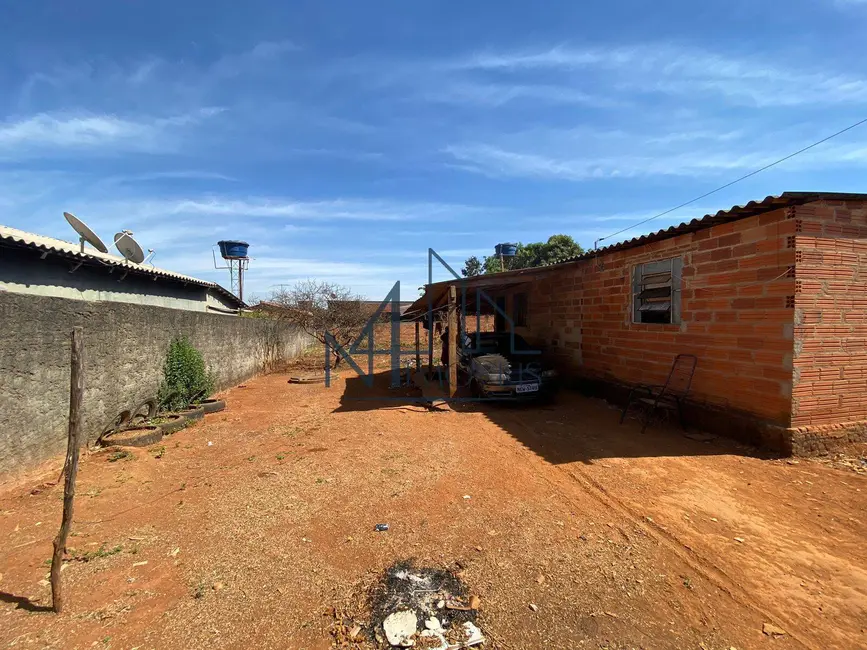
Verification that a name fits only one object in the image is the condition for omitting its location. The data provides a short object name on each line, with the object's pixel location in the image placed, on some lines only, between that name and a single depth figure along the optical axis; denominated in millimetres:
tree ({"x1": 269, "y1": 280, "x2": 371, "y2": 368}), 15740
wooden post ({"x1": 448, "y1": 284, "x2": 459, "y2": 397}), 8746
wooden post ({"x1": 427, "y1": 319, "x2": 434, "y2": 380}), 12157
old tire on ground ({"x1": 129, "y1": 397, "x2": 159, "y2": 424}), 6410
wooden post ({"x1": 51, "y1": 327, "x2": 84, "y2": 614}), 2449
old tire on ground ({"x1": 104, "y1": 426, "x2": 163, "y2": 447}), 5496
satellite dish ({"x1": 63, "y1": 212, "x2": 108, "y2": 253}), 9026
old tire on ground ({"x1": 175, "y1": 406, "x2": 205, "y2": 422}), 7145
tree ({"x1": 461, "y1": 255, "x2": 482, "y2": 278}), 42469
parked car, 8102
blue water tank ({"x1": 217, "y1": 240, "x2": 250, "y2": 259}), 29134
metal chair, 6211
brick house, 4875
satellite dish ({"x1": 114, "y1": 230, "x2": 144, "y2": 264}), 10516
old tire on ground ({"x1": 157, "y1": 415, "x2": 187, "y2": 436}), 6382
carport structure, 8836
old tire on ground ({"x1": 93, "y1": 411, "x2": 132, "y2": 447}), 5568
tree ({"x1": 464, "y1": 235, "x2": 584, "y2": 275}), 29328
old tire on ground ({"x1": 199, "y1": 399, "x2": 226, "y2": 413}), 7964
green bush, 7430
